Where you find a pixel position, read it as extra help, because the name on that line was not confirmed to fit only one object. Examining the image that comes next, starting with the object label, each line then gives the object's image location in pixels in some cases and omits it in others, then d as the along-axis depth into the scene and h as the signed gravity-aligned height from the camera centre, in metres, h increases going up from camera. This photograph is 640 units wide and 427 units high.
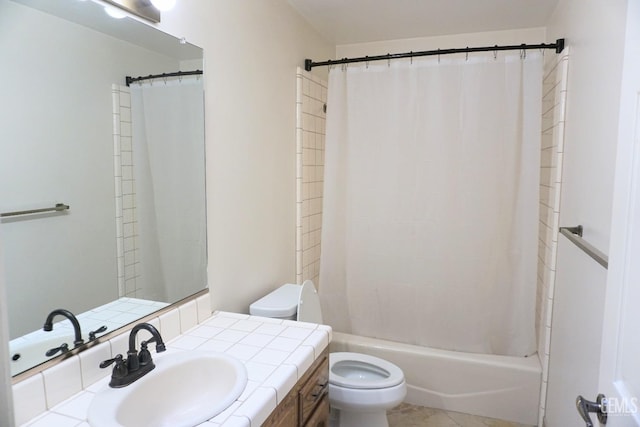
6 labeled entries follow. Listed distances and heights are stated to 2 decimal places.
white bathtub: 2.35 -1.22
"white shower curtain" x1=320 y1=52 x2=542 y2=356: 2.32 -0.14
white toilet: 1.95 -1.04
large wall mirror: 1.03 +0.01
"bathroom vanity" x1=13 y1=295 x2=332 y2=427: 1.01 -0.61
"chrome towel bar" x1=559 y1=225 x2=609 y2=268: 1.30 -0.24
